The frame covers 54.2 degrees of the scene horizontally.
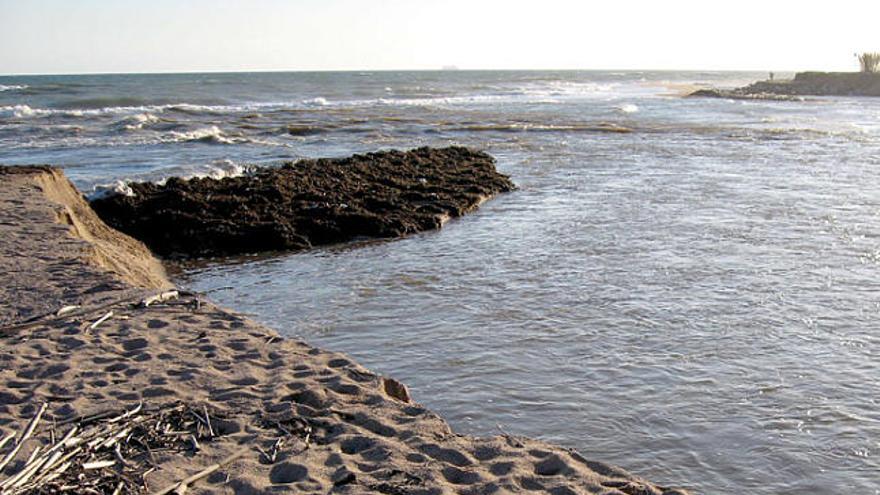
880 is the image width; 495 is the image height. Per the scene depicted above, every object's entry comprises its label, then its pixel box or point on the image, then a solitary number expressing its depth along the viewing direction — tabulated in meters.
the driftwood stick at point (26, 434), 3.65
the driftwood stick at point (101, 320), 6.03
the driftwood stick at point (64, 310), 6.23
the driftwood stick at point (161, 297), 6.65
